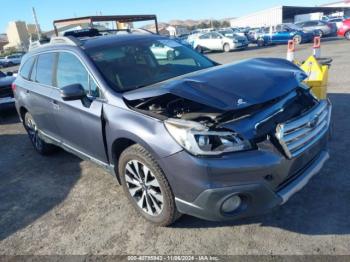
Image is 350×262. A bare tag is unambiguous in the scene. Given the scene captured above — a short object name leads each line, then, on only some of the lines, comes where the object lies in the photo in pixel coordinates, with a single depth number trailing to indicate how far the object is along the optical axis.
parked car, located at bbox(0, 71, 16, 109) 8.87
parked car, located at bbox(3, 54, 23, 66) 39.52
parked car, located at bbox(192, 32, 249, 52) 24.75
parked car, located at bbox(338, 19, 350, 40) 23.48
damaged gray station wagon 2.60
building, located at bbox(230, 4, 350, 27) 50.45
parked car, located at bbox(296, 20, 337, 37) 27.31
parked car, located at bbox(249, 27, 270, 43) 27.84
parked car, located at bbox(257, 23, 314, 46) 25.01
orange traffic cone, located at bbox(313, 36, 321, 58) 7.30
